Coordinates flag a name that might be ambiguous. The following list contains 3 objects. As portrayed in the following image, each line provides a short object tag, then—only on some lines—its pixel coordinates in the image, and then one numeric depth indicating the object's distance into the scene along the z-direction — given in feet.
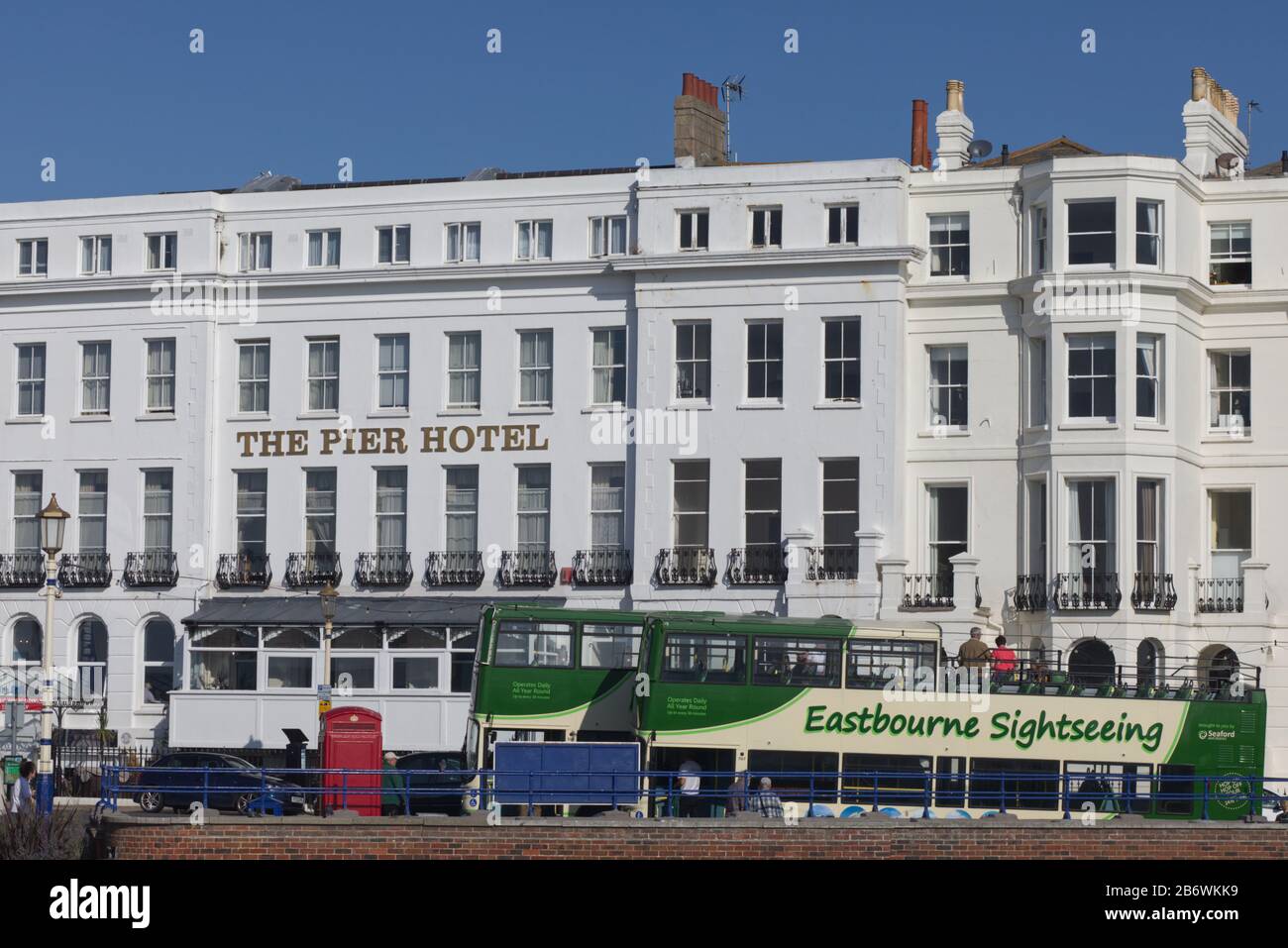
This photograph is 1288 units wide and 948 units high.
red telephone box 126.11
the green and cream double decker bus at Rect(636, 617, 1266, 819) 125.08
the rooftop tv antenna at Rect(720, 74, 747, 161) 185.68
